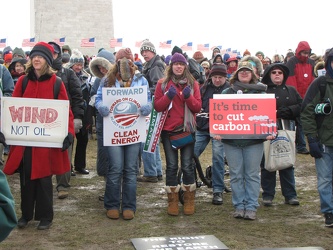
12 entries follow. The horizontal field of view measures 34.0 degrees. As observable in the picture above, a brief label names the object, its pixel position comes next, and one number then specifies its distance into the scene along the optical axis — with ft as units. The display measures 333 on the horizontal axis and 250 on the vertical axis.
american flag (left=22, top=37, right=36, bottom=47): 84.66
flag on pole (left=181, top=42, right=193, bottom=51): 95.30
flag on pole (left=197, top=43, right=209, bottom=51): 97.50
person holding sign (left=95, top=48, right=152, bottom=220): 21.59
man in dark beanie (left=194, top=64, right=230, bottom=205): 24.50
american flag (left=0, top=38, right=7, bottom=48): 88.99
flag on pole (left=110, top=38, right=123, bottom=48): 97.55
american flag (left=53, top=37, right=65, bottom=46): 90.84
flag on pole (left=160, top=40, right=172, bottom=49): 96.84
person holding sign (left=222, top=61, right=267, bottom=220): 21.75
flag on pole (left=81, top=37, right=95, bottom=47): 97.42
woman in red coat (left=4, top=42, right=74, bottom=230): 19.66
